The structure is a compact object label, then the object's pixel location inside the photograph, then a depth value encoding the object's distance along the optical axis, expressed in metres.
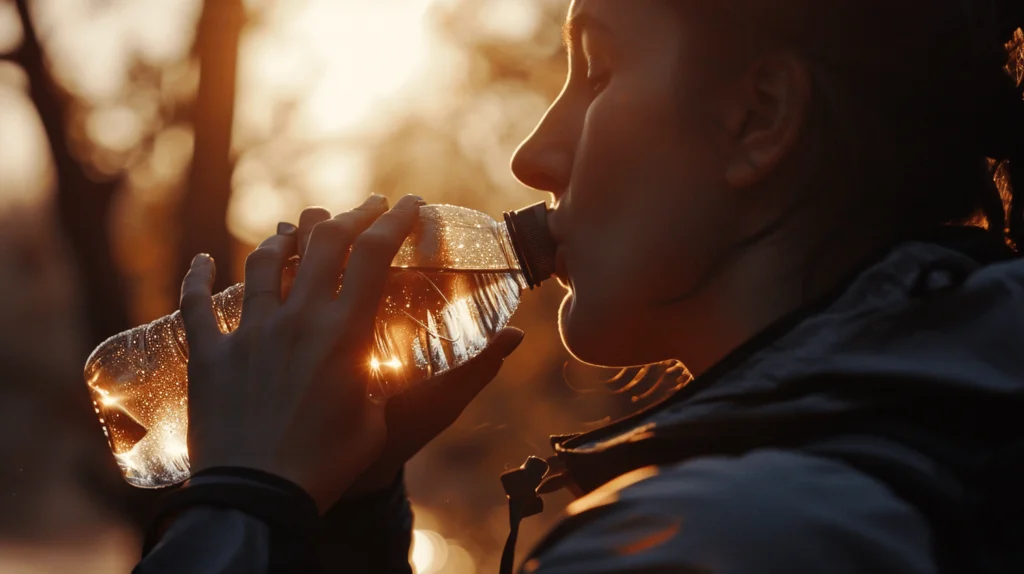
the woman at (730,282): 1.12
